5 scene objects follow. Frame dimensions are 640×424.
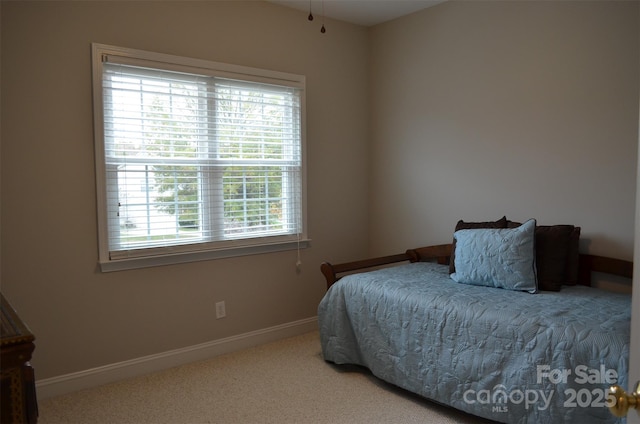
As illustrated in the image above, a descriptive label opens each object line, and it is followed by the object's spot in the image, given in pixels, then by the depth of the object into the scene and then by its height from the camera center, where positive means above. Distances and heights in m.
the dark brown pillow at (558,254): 2.69 -0.42
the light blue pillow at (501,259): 2.63 -0.44
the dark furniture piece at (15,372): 1.18 -0.48
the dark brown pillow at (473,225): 3.03 -0.29
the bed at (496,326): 1.99 -0.71
